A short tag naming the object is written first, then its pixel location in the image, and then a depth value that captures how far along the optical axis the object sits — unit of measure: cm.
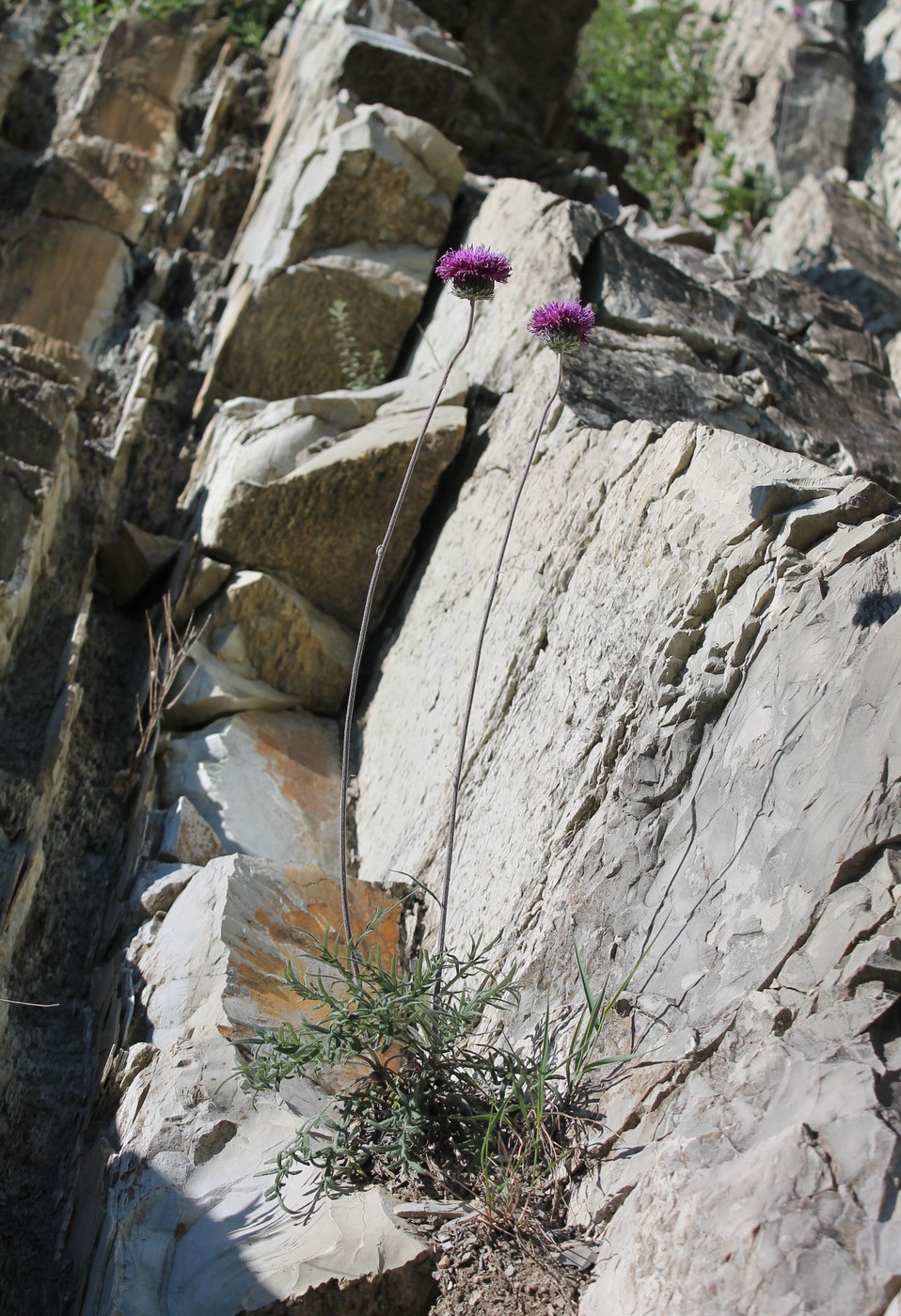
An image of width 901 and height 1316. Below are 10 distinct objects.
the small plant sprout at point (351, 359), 626
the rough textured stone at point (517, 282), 538
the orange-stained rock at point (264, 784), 457
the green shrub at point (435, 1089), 280
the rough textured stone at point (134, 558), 567
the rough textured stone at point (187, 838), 430
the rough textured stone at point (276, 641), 526
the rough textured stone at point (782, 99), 903
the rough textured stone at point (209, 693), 506
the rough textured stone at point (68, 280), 694
